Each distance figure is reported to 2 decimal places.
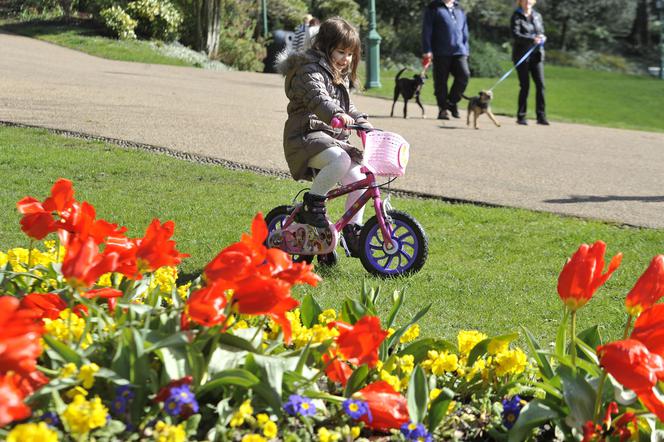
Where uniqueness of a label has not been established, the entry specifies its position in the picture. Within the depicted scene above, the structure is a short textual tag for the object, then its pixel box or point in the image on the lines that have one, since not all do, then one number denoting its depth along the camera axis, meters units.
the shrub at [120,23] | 47.56
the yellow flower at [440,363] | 5.25
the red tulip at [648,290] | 4.45
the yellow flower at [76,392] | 4.01
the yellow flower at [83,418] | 3.62
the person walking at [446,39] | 28.47
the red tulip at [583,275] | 4.44
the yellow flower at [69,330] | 4.42
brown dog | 27.30
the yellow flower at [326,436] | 4.10
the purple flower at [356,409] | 4.29
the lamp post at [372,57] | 40.84
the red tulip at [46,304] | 5.11
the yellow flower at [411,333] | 5.87
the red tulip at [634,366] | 3.86
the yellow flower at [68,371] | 4.06
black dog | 29.91
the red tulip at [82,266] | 4.03
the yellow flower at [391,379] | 4.79
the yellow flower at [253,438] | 3.89
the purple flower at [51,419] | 3.85
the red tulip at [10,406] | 3.23
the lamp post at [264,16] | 54.02
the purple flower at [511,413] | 4.78
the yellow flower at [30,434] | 3.36
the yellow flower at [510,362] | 5.18
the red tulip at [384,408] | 4.40
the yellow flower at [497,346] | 5.31
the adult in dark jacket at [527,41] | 28.86
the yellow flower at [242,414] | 4.03
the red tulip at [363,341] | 4.29
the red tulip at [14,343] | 3.38
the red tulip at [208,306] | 3.98
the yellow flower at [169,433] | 3.77
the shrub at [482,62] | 56.34
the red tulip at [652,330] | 4.11
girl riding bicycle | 10.62
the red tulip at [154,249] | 4.61
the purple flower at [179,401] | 3.92
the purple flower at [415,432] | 4.30
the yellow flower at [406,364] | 5.09
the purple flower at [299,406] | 4.13
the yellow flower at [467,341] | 5.61
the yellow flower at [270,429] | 3.99
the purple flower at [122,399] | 4.01
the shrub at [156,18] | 49.16
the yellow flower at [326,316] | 5.79
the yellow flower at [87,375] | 4.01
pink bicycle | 11.09
